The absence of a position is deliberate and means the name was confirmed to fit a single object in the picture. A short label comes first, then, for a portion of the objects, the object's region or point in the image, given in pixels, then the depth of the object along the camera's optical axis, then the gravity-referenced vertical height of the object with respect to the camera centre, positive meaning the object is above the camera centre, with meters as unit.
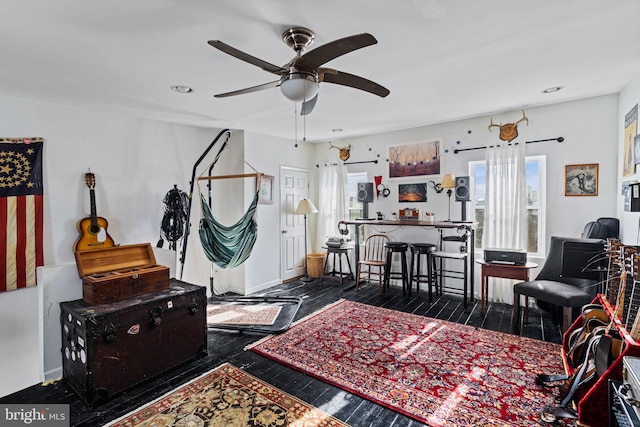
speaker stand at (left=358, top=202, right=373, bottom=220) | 5.29 -0.07
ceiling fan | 1.61 +0.82
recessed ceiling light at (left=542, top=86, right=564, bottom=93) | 3.16 +1.20
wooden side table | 3.51 -0.75
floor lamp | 5.41 -0.04
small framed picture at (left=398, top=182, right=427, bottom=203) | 4.86 +0.21
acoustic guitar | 3.42 -0.26
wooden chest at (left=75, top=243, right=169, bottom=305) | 2.45 -0.57
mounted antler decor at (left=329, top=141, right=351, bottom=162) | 5.62 +0.96
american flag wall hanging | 2.96 -0.06
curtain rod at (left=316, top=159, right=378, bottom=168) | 5.34 +0.77
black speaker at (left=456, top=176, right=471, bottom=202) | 4.19 +0.23
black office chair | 3.23 -0.24
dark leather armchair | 2.89 -0.82
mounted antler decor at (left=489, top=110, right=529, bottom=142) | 4.03 +0.98
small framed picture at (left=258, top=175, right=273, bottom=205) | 4.95 +0.24
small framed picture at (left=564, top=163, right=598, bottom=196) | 3.60 +0.31
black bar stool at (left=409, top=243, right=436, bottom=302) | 4.30 -0.81
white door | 5.40 -0.30
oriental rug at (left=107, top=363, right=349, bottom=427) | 1.97 -1.36
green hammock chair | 4.00 -0.43
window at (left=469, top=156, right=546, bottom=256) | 3.95 +0.05
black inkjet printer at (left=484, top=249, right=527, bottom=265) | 3.55 -0.58
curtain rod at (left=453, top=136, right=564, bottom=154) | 3.77 +0.80
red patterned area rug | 2.10 -1.34
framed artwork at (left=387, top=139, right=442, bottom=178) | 4.71 +0.73
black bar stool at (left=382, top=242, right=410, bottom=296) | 4.50 -0.82
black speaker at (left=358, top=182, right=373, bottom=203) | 5.17 +0.23
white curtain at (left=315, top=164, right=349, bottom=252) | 5.64 +0.10
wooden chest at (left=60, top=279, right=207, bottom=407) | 2.18 -1.03
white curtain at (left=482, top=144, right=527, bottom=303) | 3.96 +0.02
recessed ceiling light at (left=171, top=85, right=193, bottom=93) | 2.89 +1.10
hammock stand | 3.40 -1.31
